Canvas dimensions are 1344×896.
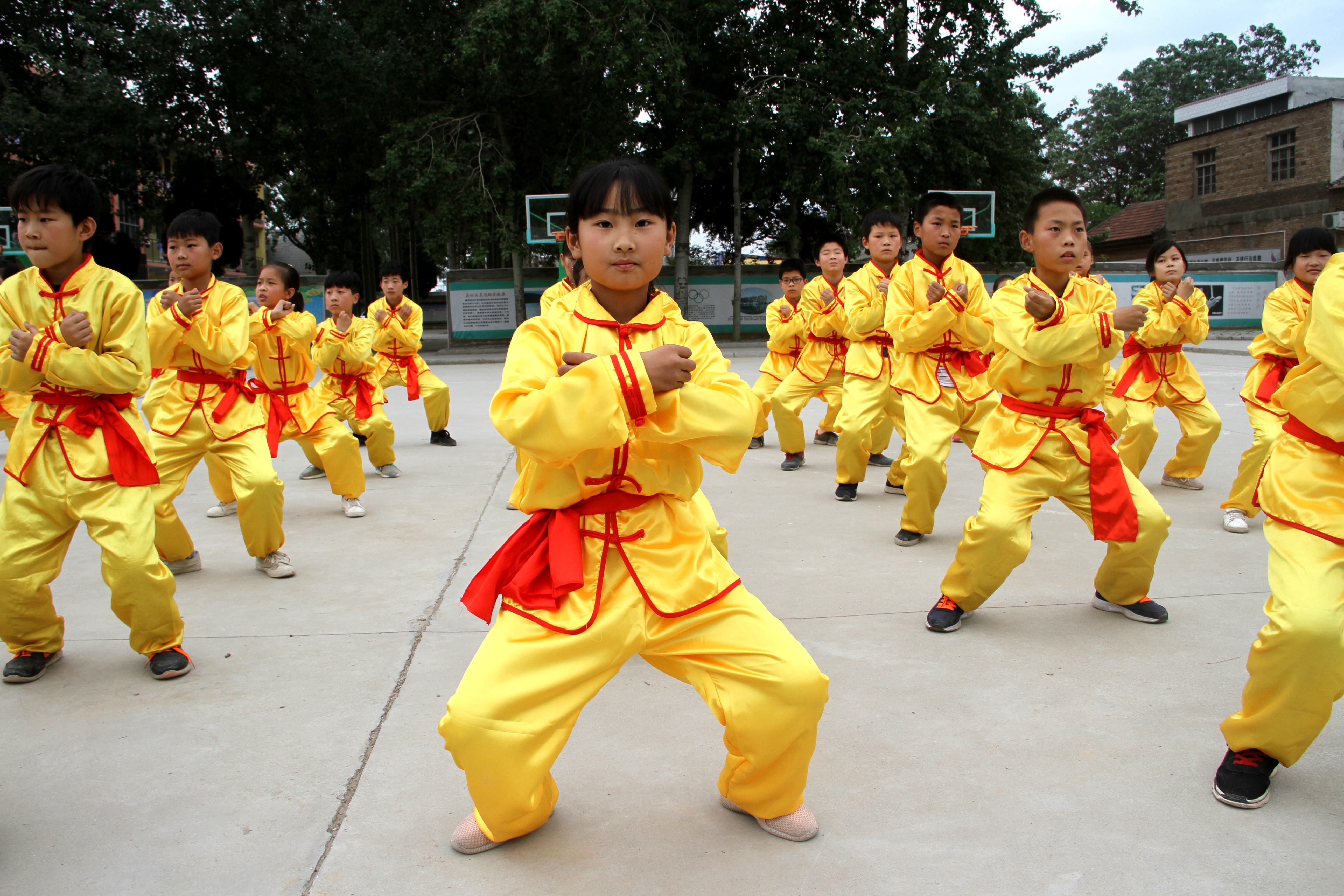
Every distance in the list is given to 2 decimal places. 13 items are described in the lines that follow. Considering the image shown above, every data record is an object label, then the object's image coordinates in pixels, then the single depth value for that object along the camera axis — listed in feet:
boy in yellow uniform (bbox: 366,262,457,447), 27.94
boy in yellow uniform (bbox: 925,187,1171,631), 12.04
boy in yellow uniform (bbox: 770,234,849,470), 25.54
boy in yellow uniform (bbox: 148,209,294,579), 14.65
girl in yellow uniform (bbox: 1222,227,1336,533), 18.01
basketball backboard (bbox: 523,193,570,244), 57.26
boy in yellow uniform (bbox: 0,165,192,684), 10.68
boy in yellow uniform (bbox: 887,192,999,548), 16.47
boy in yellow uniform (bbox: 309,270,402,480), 24.00
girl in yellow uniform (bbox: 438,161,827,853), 6.84
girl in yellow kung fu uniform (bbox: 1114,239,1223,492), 21.38
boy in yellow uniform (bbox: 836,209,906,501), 20.76
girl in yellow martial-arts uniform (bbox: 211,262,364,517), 19.86
